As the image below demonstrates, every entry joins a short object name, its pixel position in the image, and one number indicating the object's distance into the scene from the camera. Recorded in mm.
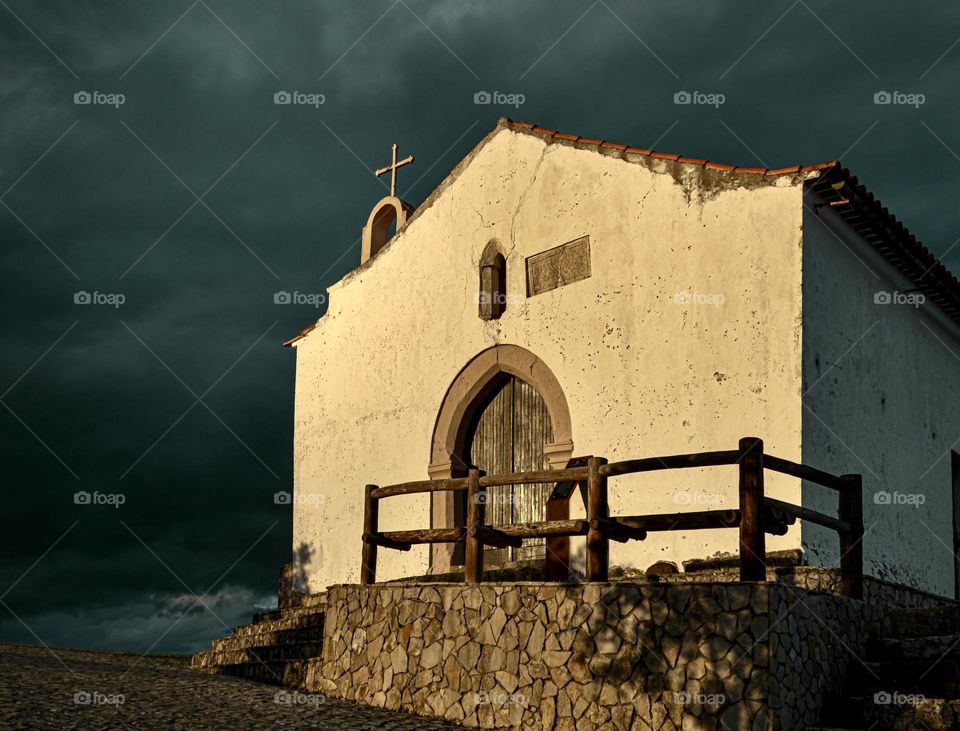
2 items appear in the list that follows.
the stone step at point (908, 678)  8359
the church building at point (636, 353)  10484
